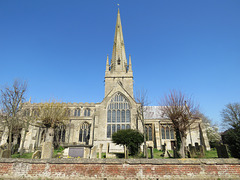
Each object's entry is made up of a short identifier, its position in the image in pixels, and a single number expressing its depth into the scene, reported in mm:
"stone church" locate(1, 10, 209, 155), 25069
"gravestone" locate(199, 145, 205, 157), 15462
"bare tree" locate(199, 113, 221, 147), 37075
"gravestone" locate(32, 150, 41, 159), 10472
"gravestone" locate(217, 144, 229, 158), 9515
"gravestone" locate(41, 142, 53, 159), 10562
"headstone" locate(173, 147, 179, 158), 15816
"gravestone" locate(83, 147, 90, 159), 13917
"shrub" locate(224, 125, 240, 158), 7520
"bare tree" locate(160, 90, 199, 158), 16703
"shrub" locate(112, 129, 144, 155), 17250
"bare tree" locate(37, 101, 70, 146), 19822
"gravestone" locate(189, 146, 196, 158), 15497
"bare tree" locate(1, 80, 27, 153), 17219
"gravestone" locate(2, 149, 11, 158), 10860
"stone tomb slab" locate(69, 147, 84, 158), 13734
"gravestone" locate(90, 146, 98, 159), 14403
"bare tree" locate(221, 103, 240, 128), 33366
